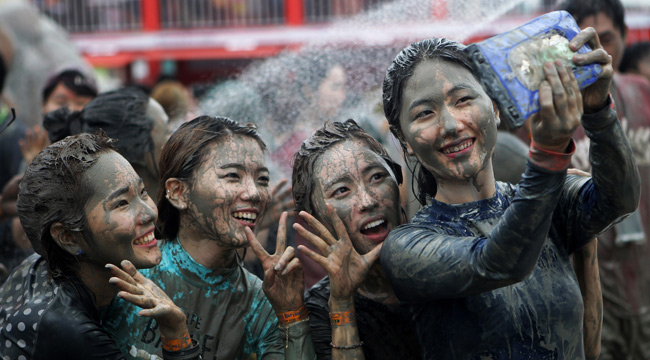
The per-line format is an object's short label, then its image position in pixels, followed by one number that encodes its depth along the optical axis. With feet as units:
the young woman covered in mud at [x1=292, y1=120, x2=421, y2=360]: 8.63
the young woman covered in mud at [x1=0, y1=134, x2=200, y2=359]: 8.45
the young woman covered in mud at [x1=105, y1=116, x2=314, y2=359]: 8.99
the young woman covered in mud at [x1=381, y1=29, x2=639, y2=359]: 6.89
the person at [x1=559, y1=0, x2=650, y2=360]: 15.47
